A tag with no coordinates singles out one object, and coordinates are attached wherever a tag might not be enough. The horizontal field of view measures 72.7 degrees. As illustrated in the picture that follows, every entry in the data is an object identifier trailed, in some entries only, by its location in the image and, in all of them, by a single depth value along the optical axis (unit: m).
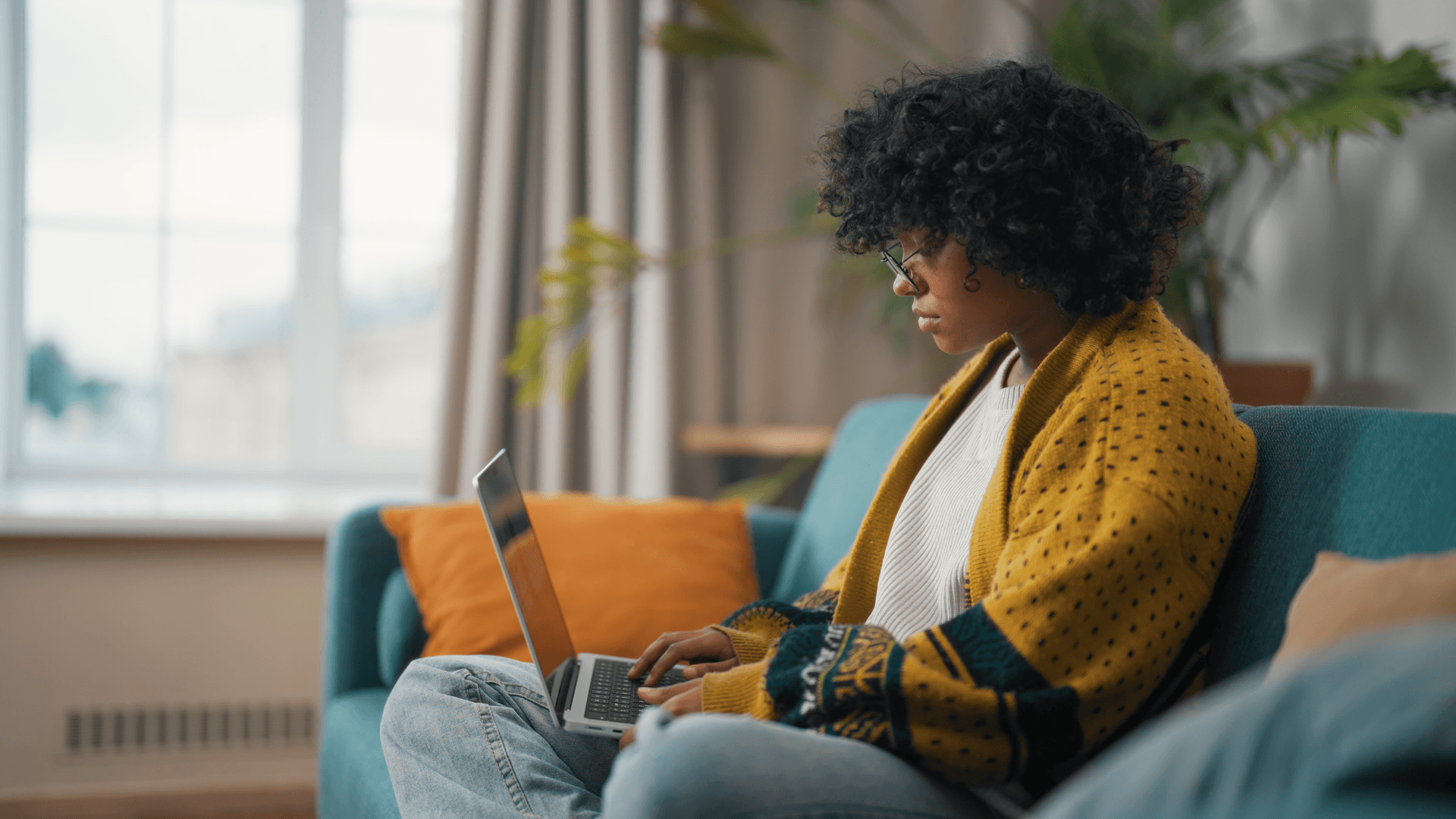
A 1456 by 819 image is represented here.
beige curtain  2.22
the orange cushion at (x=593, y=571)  1.43
